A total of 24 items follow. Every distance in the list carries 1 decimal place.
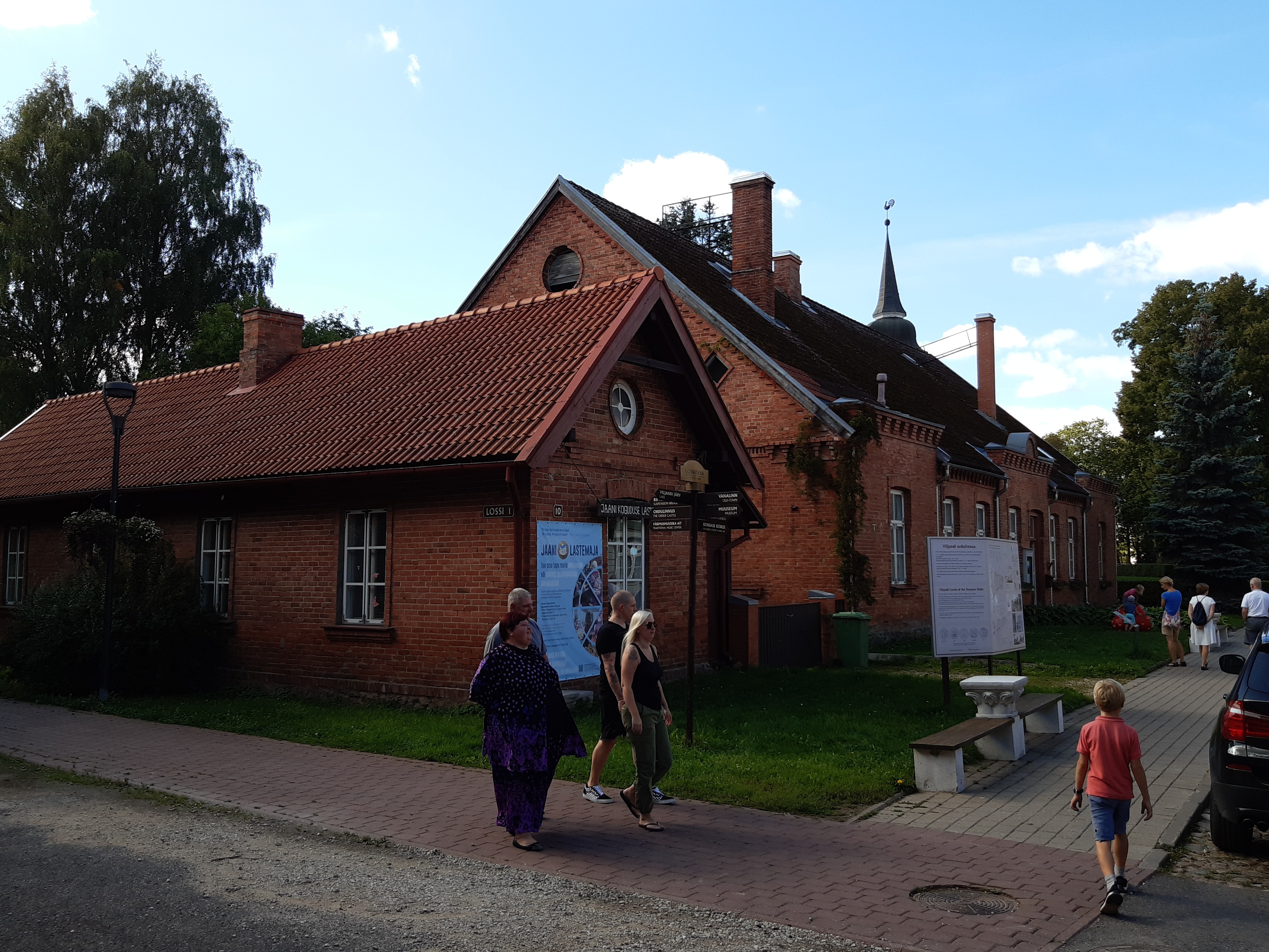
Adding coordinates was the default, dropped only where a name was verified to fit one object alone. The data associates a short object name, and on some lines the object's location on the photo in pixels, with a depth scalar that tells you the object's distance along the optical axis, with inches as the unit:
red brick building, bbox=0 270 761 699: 502.6
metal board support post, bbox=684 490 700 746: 395.2
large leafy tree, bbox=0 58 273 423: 1278.3
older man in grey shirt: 315.9
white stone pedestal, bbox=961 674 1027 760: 408.2
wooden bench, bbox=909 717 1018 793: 348.8
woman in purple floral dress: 282.0
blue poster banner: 496.7
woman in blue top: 746.8
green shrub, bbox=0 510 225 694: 583.2
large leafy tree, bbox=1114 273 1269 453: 1663.4
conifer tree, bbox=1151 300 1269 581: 1343.5
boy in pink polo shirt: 238.8
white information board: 474.9
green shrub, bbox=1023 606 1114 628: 1159.0
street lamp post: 559.5
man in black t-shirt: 332.8
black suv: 263.4
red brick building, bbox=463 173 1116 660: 821.9
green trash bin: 724.7
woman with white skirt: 737.0
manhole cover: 234.7
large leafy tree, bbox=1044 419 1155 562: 2016.5
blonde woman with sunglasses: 301.1
